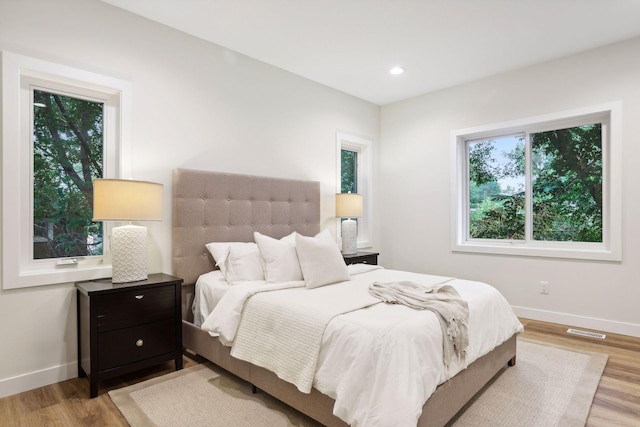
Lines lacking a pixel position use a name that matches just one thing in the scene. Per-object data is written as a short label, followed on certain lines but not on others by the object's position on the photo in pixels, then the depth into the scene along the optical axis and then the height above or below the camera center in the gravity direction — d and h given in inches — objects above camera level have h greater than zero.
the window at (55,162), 90.1 +13.4
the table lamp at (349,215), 167.8 -2.1
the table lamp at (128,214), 93.0 -1.0
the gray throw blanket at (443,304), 75.0 -21.1
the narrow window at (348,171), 188.9 +21.3
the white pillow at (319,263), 104.3 -15.7
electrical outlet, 148.4 -31.7
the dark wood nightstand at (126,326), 88.8 -30.5
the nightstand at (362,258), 158.5 -21.6
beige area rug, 78.0 -45.5
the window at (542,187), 138.8 +10.6
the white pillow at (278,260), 108.3 -15.2
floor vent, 129.4 -45.1
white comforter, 59.7 -27.9
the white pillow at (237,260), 112.3 -15.9
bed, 73.6 -9.2
